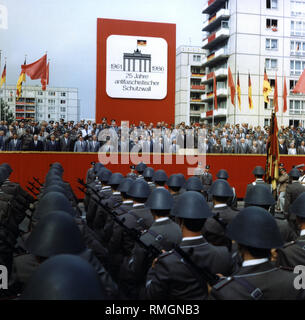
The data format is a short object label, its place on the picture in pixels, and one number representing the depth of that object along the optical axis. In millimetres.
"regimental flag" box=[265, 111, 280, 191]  8945
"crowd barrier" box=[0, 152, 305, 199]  14438
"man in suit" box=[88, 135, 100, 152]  16950
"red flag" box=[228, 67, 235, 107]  32375
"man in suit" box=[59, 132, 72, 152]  17016
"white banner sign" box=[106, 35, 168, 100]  23672
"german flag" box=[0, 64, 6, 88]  27141
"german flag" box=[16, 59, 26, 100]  24562
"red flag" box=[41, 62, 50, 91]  24453
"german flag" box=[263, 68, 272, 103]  28375
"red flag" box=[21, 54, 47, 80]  24234
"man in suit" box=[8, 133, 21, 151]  15805
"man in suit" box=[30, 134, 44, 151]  15868
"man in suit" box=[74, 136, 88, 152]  16703
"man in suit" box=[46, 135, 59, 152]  16453
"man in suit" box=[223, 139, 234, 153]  18328
